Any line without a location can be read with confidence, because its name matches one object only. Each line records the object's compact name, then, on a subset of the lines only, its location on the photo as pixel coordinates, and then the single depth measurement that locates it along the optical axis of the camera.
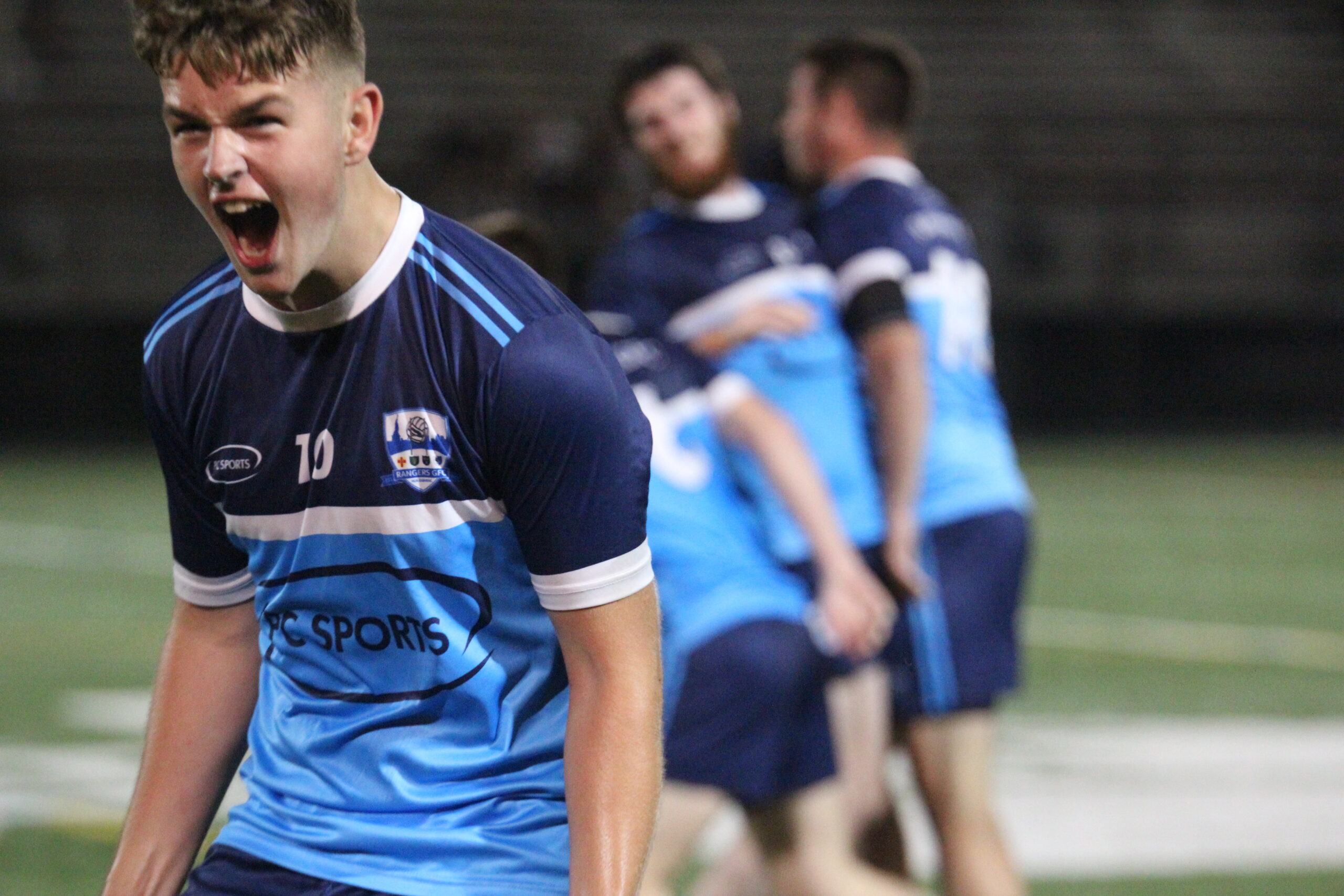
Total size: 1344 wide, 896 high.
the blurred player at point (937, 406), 9.28
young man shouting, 4.12
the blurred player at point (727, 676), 7.91
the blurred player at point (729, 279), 9.02
